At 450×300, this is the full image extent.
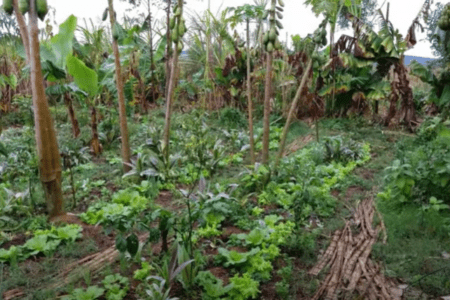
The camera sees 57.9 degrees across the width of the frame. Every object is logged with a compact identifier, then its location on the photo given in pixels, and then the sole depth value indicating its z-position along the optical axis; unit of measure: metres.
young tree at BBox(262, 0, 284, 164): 4.84
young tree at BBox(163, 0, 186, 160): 4.91
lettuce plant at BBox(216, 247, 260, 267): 3.19
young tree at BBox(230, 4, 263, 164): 5.45
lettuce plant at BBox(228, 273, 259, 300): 2.79
